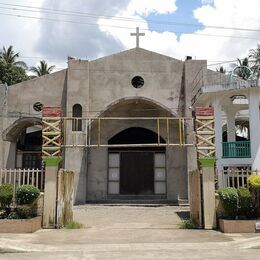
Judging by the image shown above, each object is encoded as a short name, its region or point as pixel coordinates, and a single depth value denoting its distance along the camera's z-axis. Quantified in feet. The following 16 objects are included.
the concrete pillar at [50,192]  31.87
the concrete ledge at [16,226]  29.12
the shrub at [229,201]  30.07
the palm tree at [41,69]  115.45
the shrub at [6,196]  30.60
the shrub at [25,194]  30.91
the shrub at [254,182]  30.48
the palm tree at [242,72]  50.59
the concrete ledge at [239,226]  29.02
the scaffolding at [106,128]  55.30
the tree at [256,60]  85.97
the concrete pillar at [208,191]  31.48
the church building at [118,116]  56.04
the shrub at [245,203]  29.88
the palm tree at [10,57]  104.79
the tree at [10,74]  93.72
